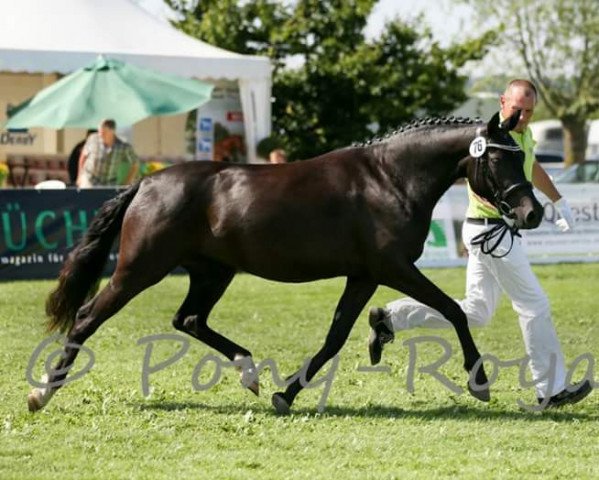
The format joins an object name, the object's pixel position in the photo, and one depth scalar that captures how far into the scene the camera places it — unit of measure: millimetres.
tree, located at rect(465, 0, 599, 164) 44562
